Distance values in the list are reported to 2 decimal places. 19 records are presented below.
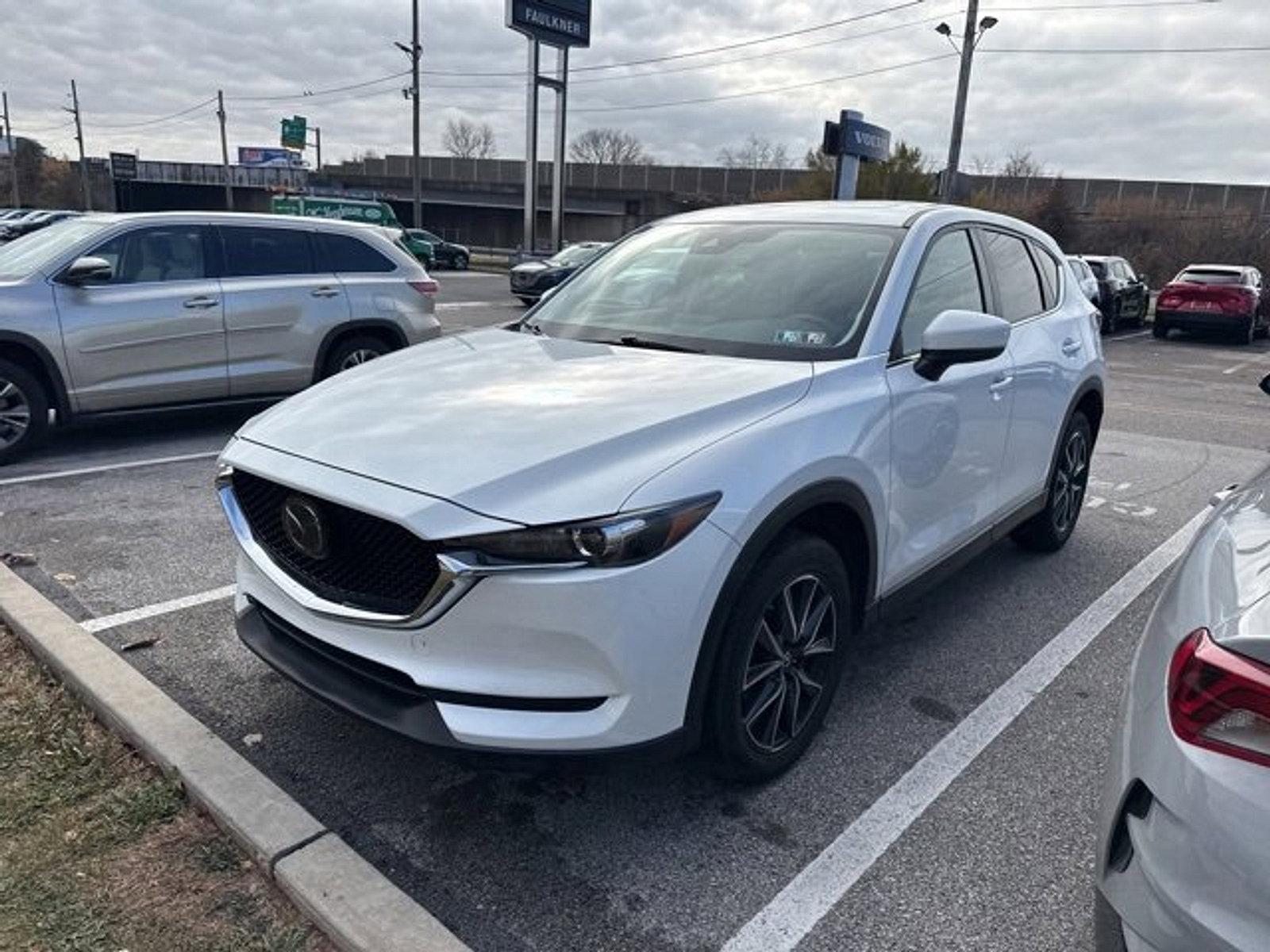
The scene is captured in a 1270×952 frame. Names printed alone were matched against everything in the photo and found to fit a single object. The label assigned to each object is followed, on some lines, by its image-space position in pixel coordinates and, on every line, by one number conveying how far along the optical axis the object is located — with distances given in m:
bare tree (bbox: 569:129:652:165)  89.38
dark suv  21.02
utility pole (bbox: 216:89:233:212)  64.09
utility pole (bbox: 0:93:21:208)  71.62
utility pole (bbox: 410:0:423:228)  42.47
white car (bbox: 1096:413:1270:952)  1.47
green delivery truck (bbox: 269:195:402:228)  40.56
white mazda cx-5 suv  2.26
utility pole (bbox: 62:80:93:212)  68.81
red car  20.58
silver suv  6.48
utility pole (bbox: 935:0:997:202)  24.06
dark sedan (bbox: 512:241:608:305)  19.33
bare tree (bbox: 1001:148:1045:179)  52.63
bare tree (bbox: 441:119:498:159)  92.66
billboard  81.44
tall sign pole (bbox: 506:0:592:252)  31.41
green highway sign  62.38
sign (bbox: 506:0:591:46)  30.91
